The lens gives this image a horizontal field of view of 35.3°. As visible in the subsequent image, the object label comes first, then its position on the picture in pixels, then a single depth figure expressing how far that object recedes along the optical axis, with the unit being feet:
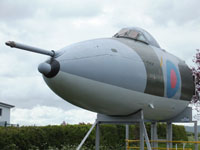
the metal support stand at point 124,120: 28.14
